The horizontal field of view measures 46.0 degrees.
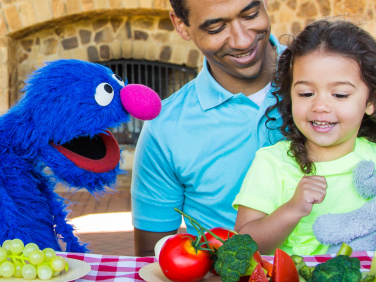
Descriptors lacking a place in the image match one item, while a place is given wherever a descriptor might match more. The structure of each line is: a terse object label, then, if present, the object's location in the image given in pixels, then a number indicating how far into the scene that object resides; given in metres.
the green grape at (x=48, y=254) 0.86
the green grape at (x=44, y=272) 0.82
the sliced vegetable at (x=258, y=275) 0.72
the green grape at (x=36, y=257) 0.84
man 1.48
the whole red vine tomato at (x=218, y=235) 0.85
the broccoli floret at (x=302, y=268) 0.77
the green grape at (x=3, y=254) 0.84
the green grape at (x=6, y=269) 0.83
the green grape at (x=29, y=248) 0.87
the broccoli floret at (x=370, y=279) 0.69
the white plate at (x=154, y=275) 0.83
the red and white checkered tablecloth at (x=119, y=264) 0.90
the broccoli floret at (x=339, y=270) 0.68
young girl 1.20
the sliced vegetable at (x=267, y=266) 0.79
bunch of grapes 0.83
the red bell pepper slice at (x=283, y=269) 0.73
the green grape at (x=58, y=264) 0.83
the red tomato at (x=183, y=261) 0.80
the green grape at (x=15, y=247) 0.87
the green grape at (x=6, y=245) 0.89
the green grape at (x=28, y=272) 0.83
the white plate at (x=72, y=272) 0.83
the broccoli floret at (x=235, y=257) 0.74
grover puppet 1.06
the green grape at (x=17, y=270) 0.85
